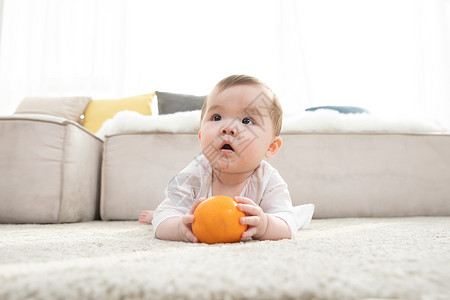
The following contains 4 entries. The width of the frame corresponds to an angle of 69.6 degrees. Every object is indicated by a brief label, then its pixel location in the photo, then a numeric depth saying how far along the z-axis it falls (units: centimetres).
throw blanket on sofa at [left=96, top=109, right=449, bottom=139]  153
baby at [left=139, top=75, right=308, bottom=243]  82
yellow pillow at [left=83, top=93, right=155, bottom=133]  252
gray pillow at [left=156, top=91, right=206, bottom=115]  241
